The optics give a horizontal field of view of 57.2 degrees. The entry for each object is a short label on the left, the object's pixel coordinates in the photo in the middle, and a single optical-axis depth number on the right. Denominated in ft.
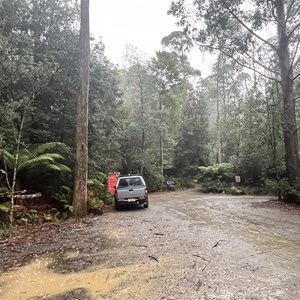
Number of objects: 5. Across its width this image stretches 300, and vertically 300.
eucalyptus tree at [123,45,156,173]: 82.07
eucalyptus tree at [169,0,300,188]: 43.78
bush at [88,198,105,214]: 35.93
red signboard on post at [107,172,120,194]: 61.16
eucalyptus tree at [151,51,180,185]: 89.25
